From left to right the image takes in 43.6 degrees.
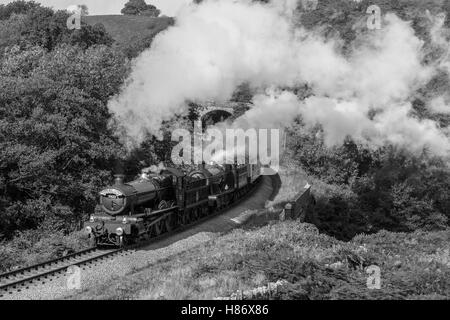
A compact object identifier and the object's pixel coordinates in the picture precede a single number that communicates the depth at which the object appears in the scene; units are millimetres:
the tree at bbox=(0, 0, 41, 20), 95506
